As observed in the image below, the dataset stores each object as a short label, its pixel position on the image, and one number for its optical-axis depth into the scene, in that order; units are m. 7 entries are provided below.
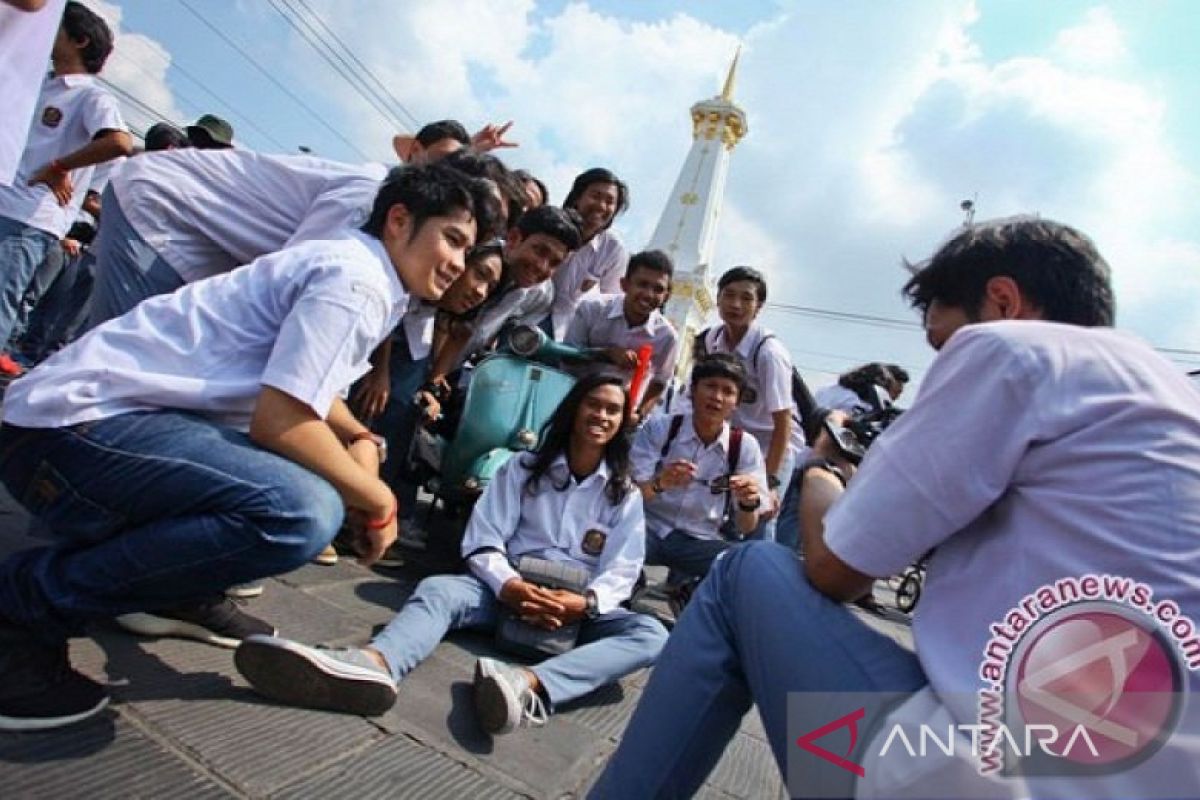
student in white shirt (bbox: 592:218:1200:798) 0.81
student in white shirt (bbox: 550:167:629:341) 3.87
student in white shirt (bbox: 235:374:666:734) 1.51
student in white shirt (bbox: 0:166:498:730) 1.29
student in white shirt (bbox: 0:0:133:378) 2.78
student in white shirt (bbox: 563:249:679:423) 3.71
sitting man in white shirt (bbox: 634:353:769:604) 3.41
